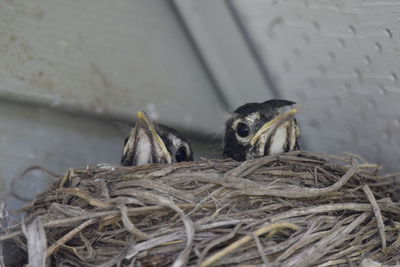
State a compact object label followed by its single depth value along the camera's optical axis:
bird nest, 3.11
